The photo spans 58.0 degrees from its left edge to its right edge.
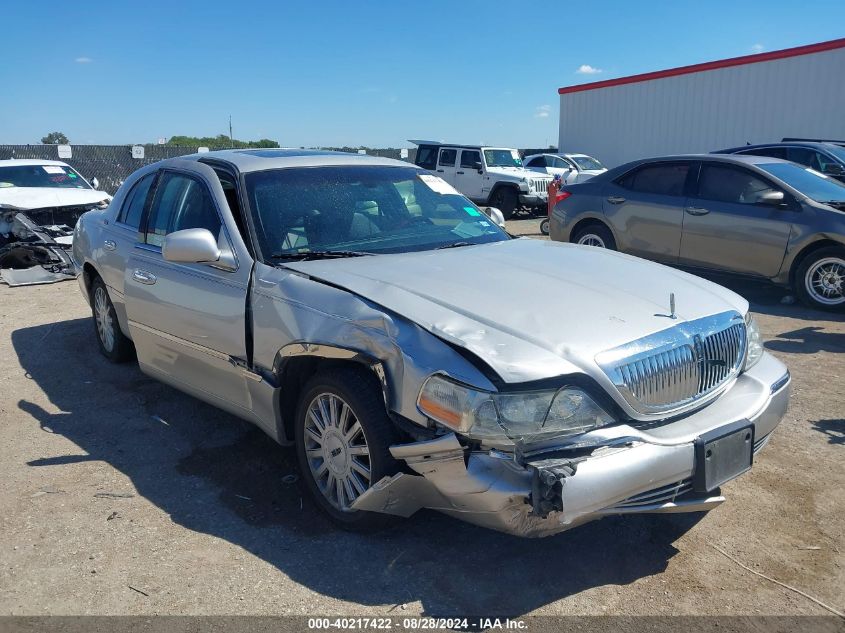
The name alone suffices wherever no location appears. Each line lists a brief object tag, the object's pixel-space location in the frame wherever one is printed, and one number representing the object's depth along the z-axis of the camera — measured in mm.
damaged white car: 10258
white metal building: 19500
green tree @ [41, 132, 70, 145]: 33800
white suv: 18391
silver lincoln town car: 2816
